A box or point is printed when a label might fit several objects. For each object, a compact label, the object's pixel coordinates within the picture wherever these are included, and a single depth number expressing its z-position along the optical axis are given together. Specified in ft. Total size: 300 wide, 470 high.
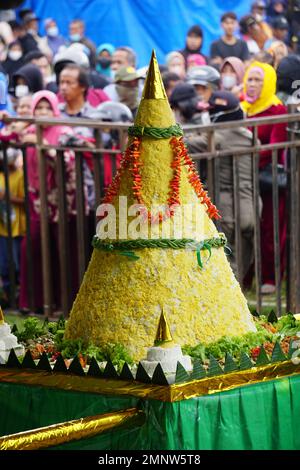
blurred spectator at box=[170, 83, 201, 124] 40.98
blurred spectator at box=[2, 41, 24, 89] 65.90
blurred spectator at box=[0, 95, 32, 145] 39.81
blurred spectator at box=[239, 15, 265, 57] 70.08
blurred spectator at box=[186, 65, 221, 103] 46.57
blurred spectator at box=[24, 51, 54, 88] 59.69
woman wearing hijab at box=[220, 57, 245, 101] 47.52
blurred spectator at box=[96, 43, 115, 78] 67.82
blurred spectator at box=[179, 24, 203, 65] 69.85
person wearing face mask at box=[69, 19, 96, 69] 68.54
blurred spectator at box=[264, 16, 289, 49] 69.50
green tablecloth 18.47
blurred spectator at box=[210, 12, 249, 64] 63.86
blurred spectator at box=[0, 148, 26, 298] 41.01
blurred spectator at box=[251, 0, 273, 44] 71.00
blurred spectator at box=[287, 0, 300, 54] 63.21
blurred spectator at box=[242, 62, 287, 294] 37.24
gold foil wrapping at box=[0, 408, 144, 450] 17.58
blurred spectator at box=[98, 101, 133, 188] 35.40
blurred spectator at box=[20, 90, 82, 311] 38.04
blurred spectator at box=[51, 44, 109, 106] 47.32
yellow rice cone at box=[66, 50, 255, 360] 20.10
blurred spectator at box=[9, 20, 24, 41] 74.84
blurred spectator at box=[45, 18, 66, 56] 76.02
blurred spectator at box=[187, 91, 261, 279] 34.58
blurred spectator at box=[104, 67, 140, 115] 43.52
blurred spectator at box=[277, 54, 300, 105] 42.42
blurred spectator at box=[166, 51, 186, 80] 58.95
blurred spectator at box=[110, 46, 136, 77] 54.60
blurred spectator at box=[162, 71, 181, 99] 50.19
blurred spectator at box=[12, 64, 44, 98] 51.83
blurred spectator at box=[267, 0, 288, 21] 75.46
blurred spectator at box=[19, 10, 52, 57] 72.08
